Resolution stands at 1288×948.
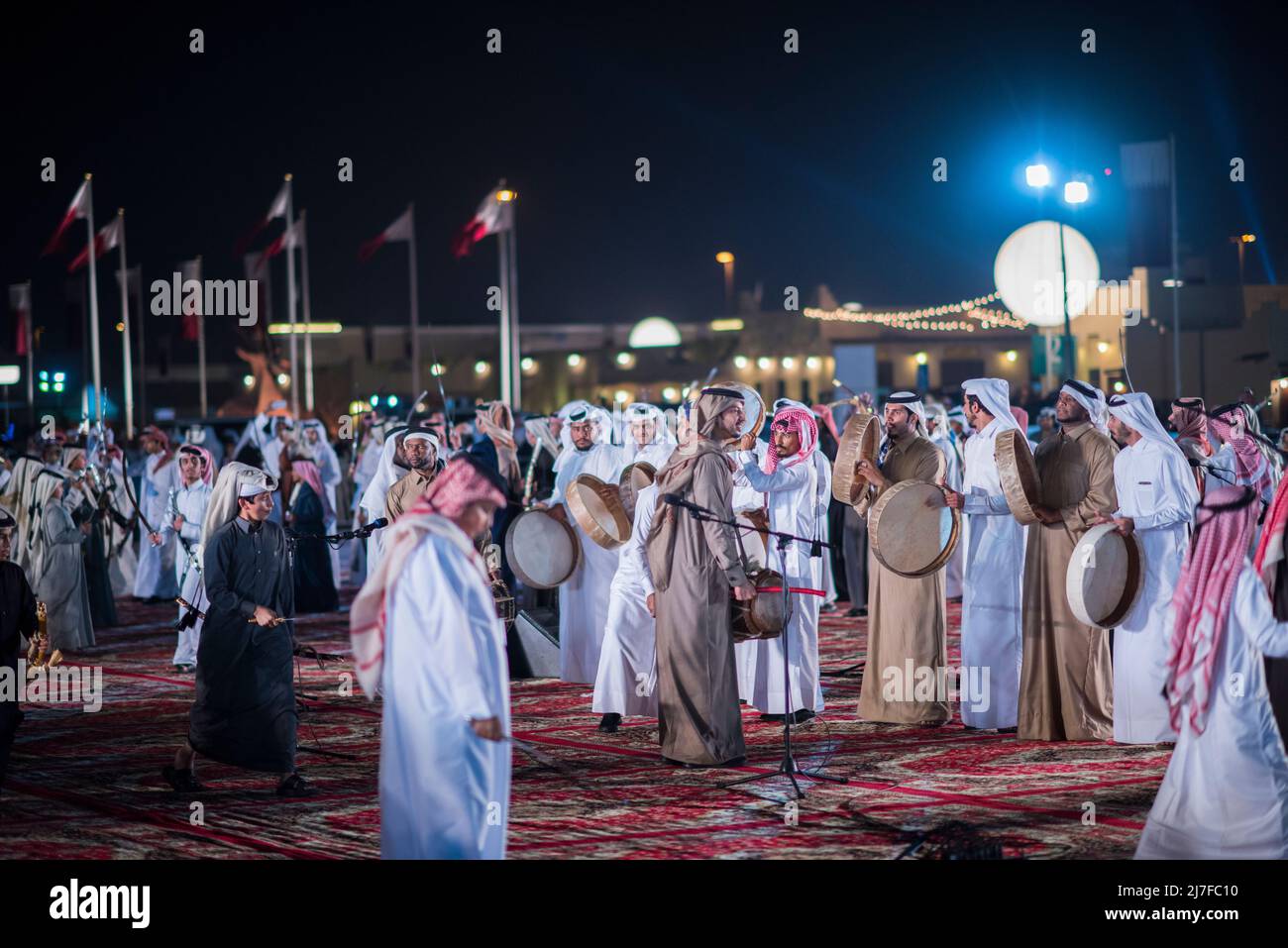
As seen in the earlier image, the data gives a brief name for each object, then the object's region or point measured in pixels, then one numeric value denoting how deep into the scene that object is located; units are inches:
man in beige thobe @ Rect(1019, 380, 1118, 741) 321.4
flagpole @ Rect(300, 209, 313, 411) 1218.0
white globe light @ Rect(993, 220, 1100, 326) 810.2
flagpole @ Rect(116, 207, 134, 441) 1261.8
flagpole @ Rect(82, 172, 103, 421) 958.4
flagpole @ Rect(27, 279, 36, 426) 1359.5
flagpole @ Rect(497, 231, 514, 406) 969.4
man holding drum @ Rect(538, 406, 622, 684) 406.9
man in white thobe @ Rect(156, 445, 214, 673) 425.4
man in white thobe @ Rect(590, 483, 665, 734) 340.8
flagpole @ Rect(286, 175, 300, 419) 1115.7
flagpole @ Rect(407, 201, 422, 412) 1145.4
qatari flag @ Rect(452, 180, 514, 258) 1014.4
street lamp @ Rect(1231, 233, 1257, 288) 1137.7
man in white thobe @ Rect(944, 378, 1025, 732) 334.6
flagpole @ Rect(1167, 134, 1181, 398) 917.2
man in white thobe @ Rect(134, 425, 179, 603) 653.9
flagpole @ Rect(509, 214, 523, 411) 1035.3
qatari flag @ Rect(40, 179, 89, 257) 960.9
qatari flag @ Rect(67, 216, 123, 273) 1077.8
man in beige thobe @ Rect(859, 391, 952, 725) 339.6
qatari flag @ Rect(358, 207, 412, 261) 1137.4
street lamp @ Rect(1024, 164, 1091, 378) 716.0
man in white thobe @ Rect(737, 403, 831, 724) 350.0
